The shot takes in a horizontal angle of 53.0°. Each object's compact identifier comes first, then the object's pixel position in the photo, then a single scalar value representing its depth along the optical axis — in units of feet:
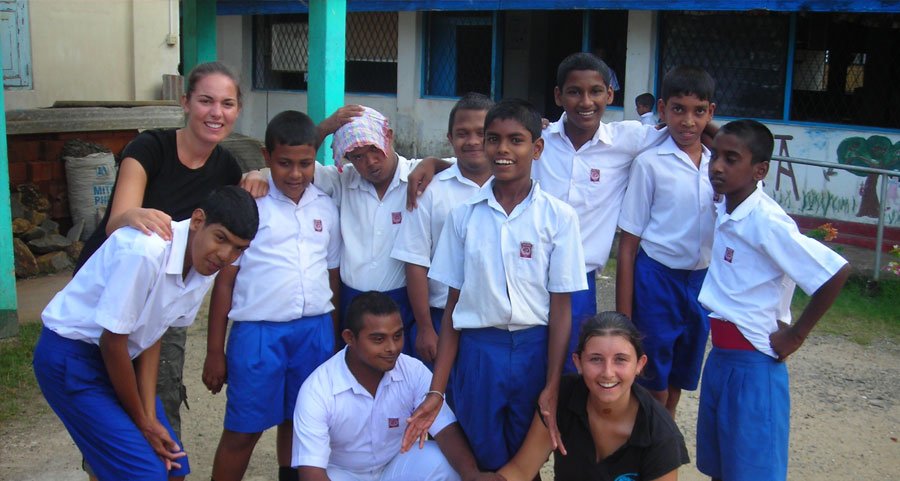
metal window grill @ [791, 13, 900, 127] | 29.32
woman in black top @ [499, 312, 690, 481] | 8.95
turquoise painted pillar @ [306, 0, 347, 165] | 20.13
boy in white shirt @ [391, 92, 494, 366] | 10.78
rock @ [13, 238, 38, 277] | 22.12
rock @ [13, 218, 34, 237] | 22.86
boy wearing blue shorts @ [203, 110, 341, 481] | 10.53
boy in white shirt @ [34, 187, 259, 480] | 8.45
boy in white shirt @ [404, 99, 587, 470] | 9.45
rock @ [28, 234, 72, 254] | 23.00
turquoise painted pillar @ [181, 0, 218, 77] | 23.88
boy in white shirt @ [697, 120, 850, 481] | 9.60
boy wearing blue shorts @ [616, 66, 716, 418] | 10.93
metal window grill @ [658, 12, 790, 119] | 31.09
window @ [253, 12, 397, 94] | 42.73
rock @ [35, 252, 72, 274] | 22.72
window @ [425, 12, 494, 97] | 39.70
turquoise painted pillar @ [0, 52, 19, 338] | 17.46
